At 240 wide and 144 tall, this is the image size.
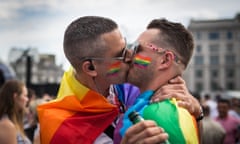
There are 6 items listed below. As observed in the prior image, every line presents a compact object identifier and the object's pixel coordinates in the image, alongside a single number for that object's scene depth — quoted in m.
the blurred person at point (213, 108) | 7.66
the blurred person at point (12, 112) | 2.58
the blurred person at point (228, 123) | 5.22
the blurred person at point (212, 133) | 4.02
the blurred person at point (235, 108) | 6.67
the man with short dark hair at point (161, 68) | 1.25
